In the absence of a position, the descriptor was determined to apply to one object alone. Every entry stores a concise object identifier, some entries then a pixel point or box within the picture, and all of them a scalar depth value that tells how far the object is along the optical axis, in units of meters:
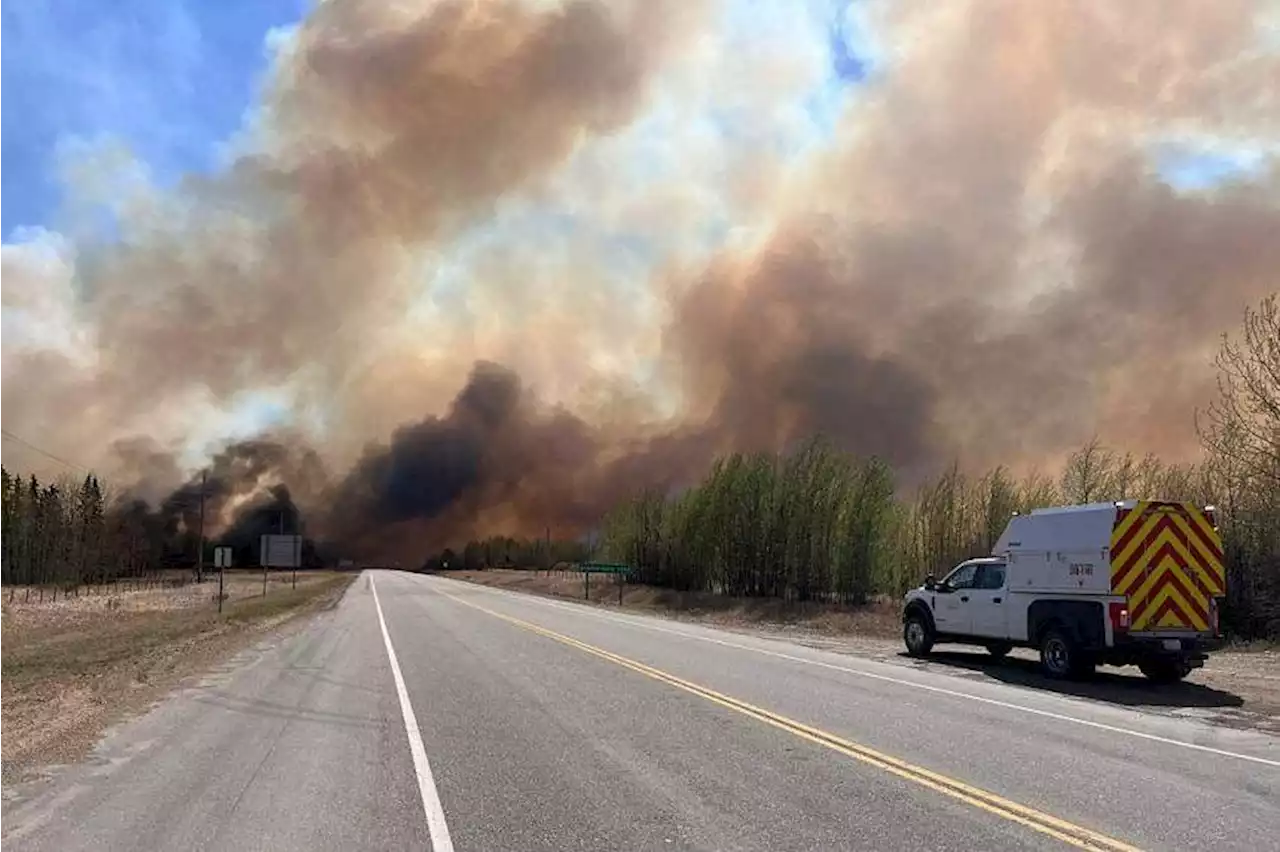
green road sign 49.72
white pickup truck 16.66
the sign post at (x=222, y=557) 47.70
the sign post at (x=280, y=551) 77.50
